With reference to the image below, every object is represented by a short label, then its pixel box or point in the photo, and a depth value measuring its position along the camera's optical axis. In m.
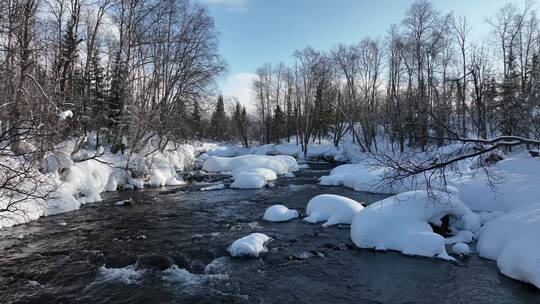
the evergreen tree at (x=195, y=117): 30.37
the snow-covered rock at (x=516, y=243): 8.26
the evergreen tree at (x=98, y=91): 28.79
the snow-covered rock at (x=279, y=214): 14.27
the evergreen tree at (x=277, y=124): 67.88
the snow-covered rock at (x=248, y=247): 10.46
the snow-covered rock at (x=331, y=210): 13.73
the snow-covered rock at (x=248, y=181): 22.95
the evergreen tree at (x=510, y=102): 21.52
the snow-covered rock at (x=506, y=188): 13.82
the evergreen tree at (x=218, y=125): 83.74
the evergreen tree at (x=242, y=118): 58.60
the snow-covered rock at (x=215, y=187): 22.30
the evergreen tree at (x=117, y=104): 25.38
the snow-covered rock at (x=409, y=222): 10.41
